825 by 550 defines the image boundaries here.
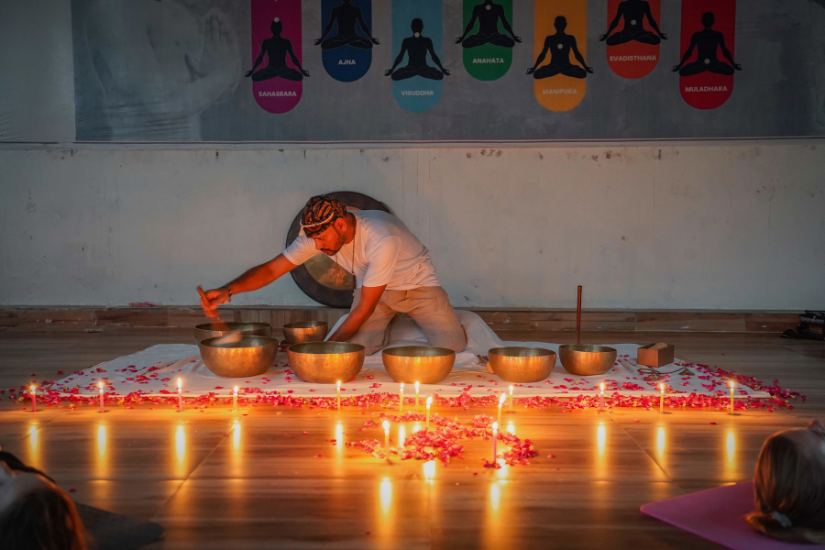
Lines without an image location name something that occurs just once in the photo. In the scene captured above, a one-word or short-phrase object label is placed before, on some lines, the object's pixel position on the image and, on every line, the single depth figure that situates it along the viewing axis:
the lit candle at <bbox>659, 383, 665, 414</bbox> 2.65
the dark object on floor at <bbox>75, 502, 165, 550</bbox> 1.51
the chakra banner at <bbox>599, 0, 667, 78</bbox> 4.92
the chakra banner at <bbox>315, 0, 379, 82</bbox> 5.00
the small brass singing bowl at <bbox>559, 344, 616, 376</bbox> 3.24
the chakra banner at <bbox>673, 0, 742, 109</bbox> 4.90
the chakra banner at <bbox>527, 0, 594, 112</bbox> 4.95
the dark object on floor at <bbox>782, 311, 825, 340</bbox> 4.52
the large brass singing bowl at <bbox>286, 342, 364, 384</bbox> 2.94
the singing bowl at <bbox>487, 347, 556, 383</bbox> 3.07
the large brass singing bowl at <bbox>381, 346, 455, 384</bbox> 2.97
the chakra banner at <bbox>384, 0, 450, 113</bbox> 4.98
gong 5.15
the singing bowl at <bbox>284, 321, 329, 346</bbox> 3.65
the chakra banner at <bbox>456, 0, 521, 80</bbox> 4.96
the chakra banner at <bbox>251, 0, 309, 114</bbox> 5.04
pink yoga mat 1.52
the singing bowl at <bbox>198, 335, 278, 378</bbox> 3.05
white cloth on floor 2.94
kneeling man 3.26
